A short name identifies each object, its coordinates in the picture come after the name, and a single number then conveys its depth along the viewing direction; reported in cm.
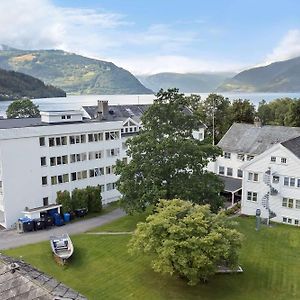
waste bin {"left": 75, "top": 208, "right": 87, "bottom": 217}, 3682
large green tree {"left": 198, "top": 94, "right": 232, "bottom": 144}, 6477
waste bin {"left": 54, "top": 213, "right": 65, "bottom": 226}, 3460
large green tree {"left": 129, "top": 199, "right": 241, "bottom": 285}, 2187
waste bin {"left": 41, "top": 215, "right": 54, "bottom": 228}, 3399
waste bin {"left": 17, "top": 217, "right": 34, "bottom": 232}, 3297
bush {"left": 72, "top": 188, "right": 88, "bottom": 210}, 3695
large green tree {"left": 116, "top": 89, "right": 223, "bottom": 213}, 3165
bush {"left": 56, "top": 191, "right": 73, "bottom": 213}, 3626
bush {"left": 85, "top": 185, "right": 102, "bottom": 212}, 3784
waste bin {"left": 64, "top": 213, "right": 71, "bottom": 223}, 3562
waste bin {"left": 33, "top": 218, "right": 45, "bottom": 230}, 3341
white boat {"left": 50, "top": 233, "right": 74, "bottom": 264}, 2649
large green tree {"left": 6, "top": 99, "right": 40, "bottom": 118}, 7603
